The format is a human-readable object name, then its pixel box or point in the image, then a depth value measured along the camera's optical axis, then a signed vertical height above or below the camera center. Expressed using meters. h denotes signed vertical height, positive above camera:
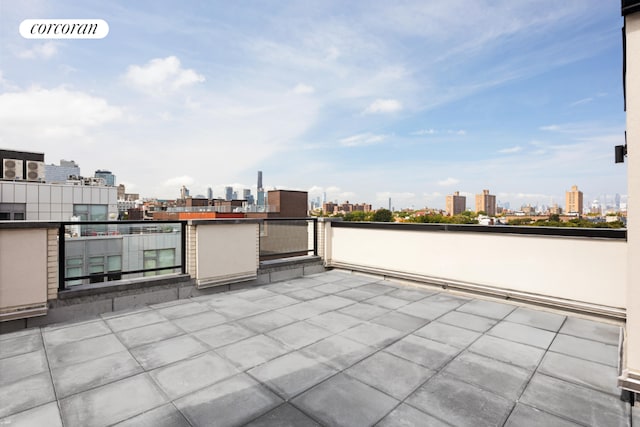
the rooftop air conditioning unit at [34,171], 28.50 +3.45
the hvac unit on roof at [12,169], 26.11 +3.39
